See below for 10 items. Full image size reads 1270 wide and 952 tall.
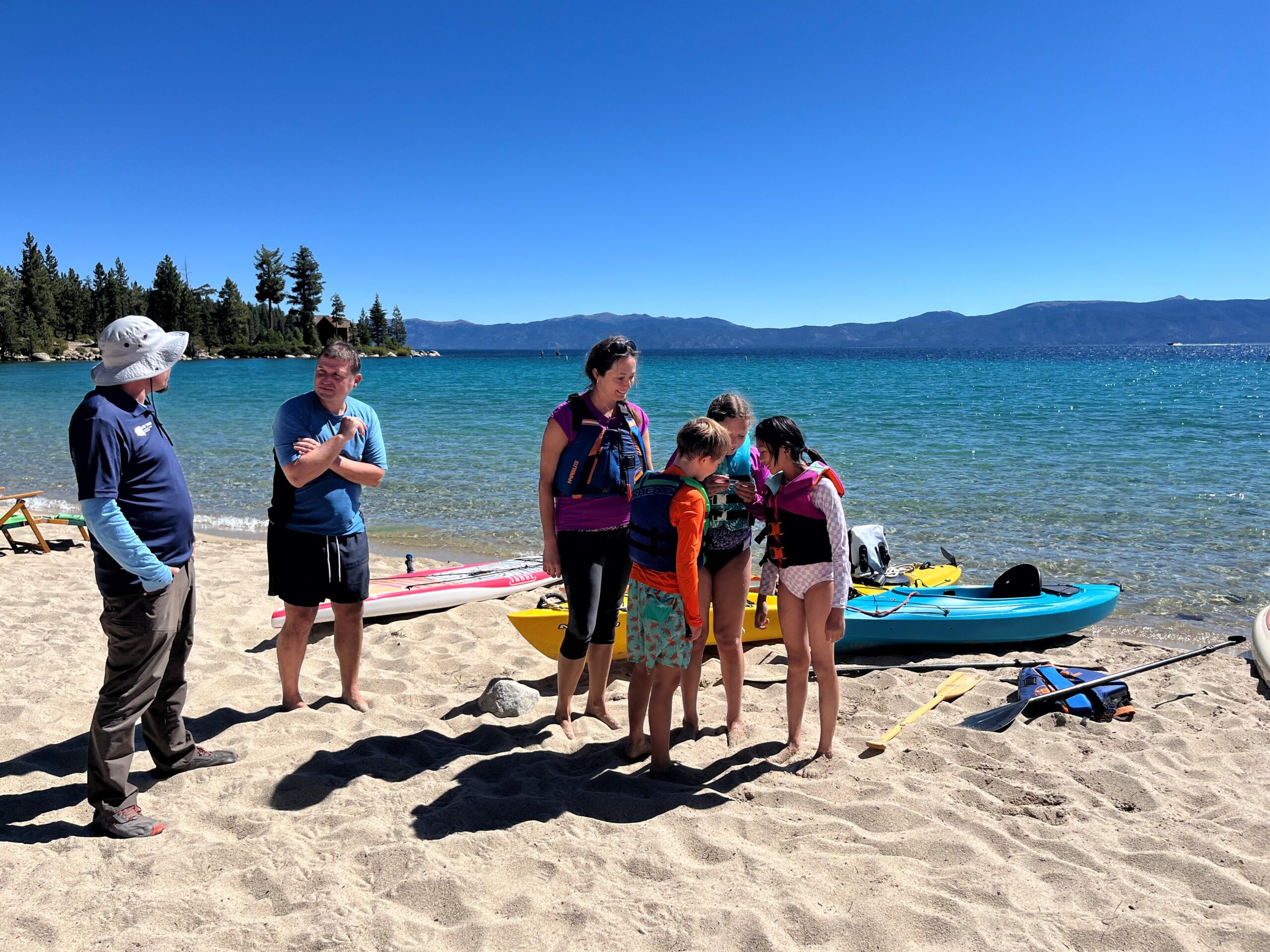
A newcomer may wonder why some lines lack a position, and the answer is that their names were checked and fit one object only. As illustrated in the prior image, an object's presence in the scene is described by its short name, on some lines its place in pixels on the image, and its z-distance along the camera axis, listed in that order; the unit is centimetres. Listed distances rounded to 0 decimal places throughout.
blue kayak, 598
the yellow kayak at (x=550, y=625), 544
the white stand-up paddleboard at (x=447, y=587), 635
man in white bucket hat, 286
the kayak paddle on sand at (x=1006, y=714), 441
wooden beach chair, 860
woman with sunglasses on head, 389
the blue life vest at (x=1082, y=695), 459
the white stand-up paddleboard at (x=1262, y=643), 539
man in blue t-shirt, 384
